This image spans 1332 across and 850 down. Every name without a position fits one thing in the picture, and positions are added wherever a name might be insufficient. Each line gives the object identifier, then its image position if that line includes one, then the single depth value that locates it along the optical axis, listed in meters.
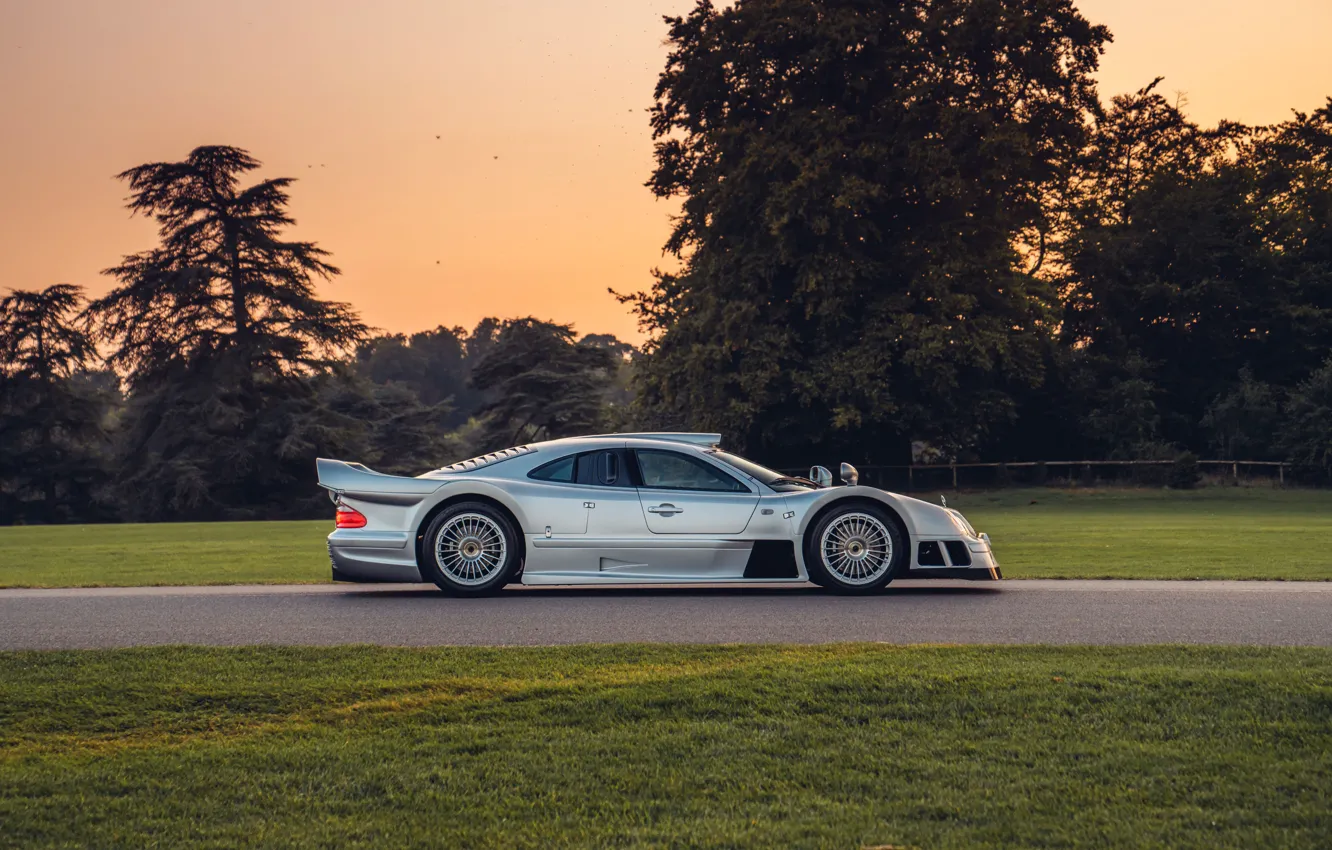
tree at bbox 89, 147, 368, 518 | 55.41
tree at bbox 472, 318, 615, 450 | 75.81
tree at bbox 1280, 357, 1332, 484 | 40.16
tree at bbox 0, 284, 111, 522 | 58.59
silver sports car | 11.02
